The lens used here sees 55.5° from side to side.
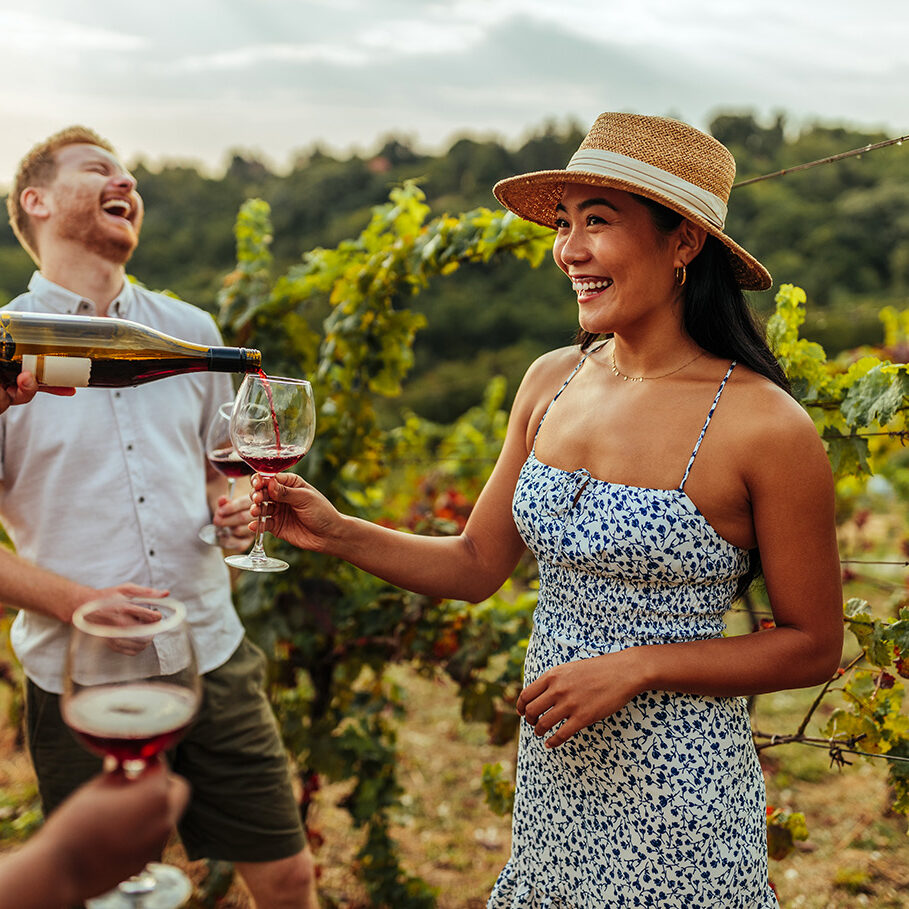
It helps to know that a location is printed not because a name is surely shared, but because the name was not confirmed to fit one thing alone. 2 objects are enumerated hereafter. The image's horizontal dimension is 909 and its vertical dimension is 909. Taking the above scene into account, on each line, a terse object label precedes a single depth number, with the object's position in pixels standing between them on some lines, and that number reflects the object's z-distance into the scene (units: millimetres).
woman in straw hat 1674
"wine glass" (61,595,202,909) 970
